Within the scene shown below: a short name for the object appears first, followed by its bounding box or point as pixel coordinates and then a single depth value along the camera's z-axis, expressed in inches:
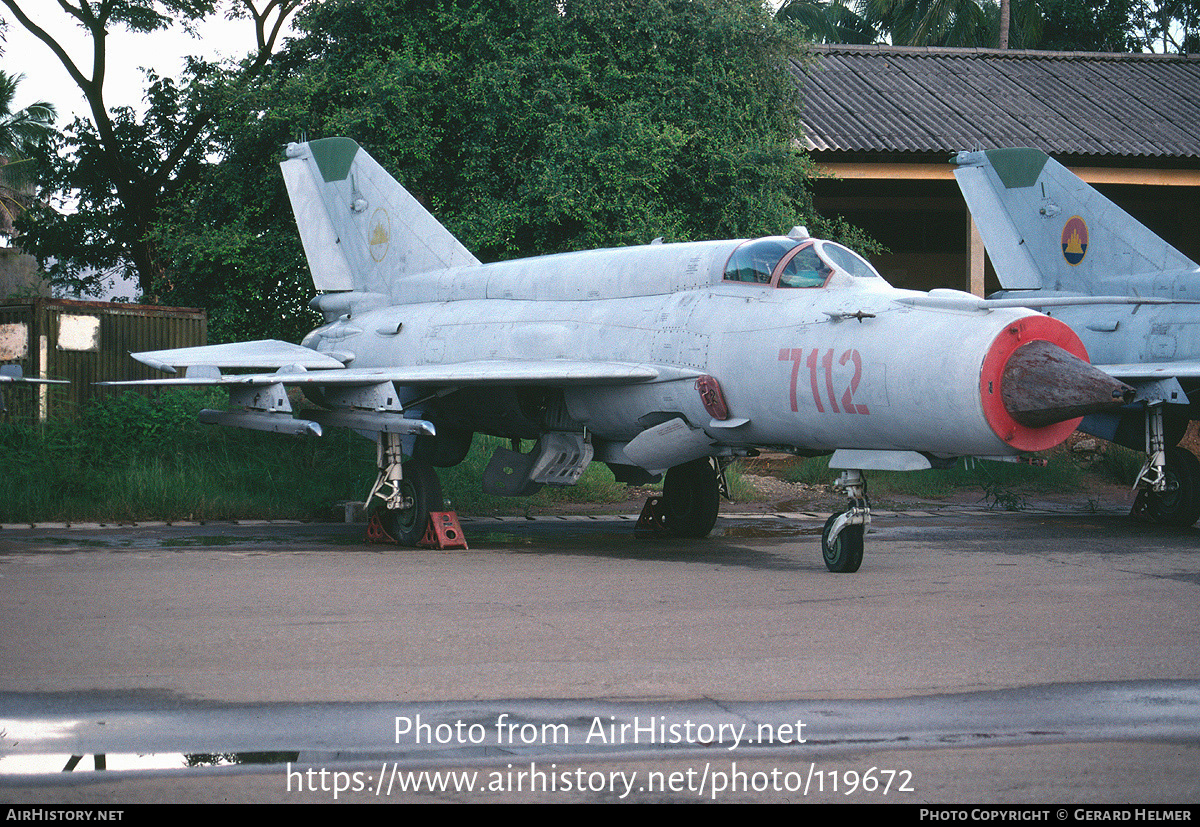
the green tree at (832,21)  2012.8
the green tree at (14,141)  1899.6
